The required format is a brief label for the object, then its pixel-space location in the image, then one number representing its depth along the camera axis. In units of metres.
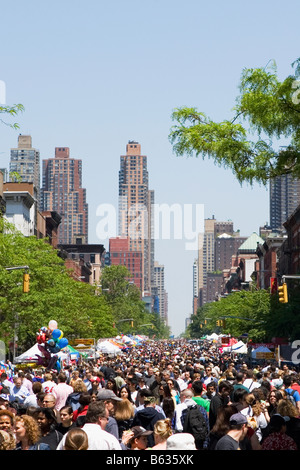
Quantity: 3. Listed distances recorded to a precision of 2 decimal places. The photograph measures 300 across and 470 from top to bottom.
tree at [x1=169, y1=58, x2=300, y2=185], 19.23
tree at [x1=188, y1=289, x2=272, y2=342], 75.75
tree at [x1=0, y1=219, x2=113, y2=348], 53.41
